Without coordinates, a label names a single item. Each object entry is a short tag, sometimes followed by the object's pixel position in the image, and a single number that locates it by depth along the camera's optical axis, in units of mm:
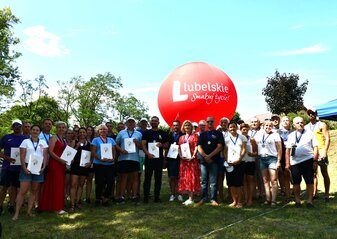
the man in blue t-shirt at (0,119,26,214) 6367
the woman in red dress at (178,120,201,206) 7098
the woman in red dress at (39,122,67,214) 6297
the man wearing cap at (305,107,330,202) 6820
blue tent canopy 7547
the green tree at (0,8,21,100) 25078
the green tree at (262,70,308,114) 32000
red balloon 10680
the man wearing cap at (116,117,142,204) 7086
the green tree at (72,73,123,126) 47562
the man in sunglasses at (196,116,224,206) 6672
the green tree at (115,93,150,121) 53688
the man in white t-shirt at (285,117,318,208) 6203
